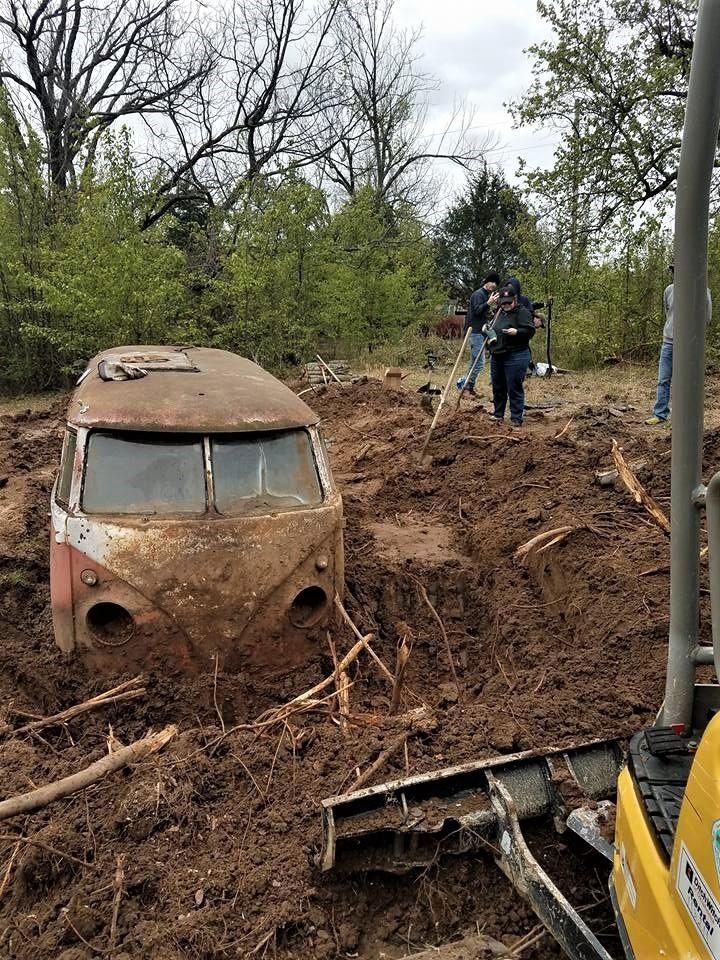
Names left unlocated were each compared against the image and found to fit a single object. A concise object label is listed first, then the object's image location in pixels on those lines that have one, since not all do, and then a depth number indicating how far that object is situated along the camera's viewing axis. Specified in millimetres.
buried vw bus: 4156
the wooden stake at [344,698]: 3994
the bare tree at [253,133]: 26156
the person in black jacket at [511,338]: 9758
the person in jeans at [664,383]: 9803
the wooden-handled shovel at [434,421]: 9745
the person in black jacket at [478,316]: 12000
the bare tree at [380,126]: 34031
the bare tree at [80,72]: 22859
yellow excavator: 1670
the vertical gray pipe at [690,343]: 2158
